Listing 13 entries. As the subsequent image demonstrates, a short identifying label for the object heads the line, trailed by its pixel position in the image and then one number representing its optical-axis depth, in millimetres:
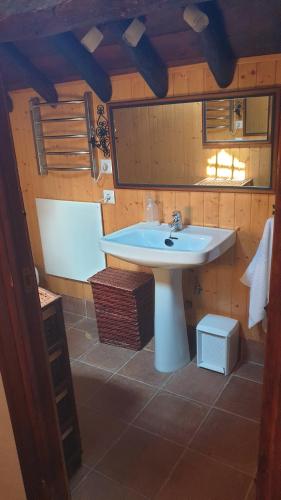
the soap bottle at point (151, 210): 2676
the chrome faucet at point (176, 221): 2504
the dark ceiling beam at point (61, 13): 1000
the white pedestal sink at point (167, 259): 2158
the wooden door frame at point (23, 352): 1166
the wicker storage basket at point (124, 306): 2744
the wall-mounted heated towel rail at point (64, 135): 2775
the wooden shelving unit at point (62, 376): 1732
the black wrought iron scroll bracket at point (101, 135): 2697
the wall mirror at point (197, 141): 2193
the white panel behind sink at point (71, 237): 3023
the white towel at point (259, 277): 2203
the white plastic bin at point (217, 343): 2475
